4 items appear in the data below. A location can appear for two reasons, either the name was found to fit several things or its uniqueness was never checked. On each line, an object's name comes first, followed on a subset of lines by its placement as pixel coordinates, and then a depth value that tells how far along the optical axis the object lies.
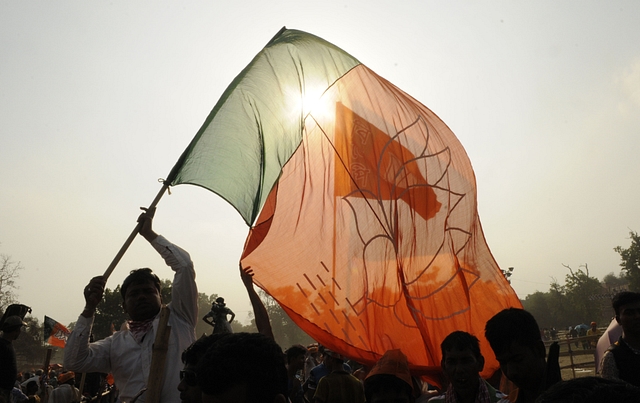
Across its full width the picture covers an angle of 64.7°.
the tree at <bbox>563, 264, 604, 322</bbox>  59.69
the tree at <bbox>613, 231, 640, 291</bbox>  56.12
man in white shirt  3.29
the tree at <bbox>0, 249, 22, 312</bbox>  42.81
